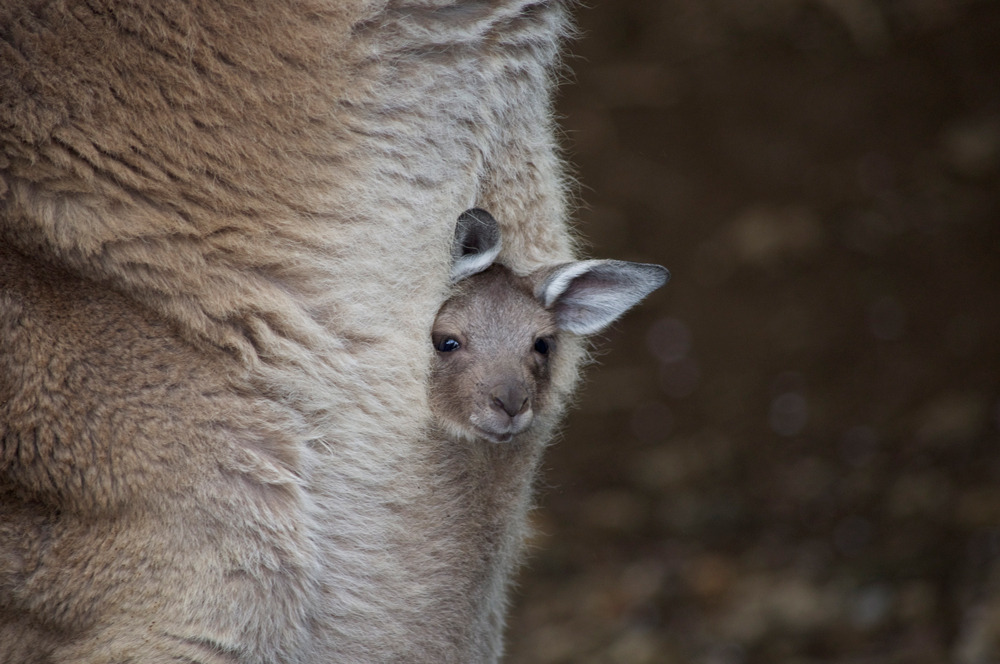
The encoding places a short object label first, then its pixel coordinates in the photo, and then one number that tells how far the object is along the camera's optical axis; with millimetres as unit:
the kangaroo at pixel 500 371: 4832
